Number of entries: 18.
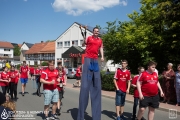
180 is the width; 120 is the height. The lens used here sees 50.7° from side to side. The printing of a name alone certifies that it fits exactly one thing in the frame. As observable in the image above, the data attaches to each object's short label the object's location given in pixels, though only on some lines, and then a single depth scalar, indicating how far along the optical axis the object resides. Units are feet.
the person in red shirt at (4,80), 30.22
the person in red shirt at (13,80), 32.17
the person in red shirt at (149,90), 17.35
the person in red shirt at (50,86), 19.76
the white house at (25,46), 289.33
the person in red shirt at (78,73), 53.40
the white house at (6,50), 271.90
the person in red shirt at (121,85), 20.61
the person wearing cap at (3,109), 7.30
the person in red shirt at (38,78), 38.58
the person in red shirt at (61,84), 24.32
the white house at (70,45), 123.95
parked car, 87.97
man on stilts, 18.76
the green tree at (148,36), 40.94
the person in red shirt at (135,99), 21.21
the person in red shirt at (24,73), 38.04
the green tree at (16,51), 345.72
